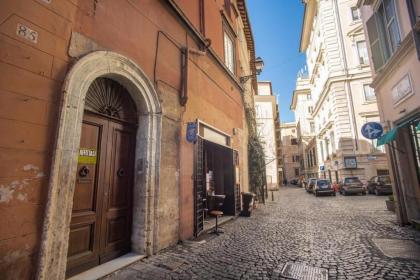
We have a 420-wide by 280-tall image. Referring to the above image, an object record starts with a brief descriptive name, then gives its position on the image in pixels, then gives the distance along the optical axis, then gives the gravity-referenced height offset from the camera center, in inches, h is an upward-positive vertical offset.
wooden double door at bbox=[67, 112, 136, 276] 148.5 -5.3
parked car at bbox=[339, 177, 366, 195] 729.6 -11.5
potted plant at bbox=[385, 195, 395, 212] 368.5 -34.9
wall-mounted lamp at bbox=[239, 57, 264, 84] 502.6 +256.3
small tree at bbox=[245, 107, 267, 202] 518.3 +42.7
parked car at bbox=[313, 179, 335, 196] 751.1 -16.3
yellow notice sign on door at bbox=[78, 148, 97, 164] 153.7 +20.1
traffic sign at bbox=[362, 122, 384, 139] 290.5 +62.4
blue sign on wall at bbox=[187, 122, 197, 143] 237.9 +52.1
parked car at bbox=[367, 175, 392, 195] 672.4 -9.1
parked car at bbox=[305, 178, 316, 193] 894.1 -7.7
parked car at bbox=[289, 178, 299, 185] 1829.5 +10.0
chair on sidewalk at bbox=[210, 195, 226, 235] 372.1 -26.8
